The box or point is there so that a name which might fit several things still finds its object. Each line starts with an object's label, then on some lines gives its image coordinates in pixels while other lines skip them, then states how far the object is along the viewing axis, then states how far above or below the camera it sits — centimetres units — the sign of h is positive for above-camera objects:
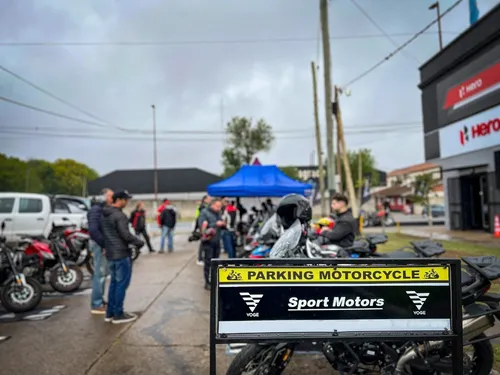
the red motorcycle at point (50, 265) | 620 -96
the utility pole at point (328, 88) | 1134 +347
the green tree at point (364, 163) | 5869 +607
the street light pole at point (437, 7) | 1043 +614
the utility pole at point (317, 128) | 1762 +347
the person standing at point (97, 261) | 542 -79
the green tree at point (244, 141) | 4294 +725
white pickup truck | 1012 -13
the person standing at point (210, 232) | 679 -51
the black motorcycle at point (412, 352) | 260 -108
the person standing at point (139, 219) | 1102 -37
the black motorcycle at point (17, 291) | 527 -115
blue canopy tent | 1011 +52
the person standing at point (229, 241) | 835 -82
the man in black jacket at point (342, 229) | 511 -39
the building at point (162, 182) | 5838 +390
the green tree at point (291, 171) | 7138 +599
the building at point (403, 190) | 4241 +102
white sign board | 1198 +223
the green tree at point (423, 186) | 3530 +136
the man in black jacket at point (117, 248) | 476 -52
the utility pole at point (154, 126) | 3631 +784
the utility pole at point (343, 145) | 1212 +191
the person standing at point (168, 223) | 1159 -54
